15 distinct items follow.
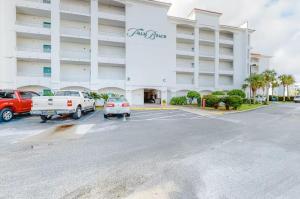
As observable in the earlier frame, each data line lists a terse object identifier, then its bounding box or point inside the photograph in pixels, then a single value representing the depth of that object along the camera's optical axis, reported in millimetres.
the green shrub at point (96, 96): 15120
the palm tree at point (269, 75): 23839
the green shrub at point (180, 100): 18725
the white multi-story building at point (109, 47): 16073
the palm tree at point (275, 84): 28654
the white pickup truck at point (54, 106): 7455
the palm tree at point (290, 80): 31469
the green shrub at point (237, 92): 21425
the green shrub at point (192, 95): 18804
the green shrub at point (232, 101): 13240
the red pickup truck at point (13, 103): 7822
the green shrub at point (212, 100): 13883
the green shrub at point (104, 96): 15942
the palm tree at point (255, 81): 22008
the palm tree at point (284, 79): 31383
